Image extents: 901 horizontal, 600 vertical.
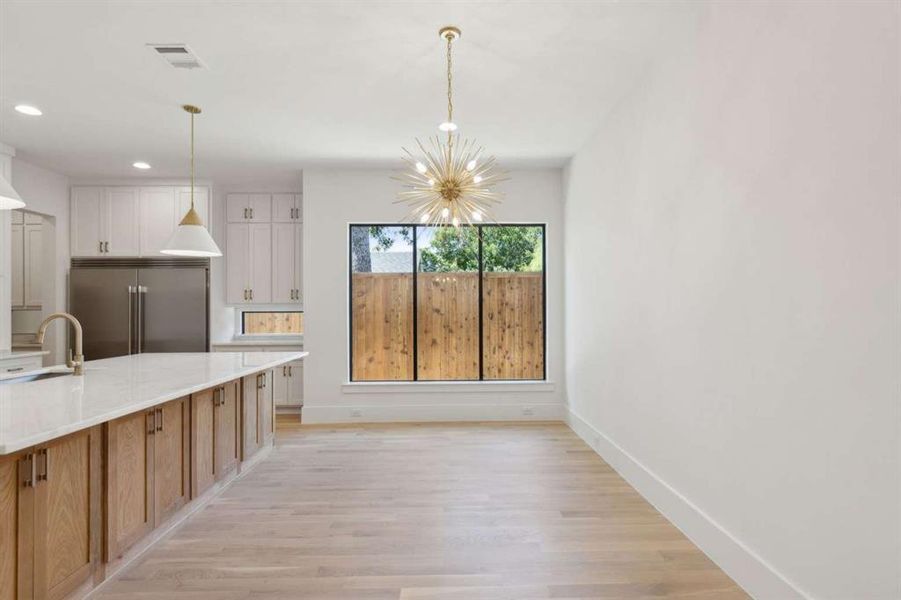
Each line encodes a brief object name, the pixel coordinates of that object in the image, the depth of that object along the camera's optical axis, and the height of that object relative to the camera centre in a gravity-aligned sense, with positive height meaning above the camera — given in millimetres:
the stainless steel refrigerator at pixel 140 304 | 5441 -35
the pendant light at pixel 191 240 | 3406 +422
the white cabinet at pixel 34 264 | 5559 +421
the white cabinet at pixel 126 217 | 5609 +954
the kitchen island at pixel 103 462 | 1746 -745
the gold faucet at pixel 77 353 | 2748 -297
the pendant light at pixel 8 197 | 2068 +443
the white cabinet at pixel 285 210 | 6016 +1111
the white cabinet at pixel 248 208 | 6000 +1132
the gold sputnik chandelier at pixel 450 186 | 2812 +670
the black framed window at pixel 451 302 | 5562 -12
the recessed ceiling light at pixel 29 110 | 3670 +1442
